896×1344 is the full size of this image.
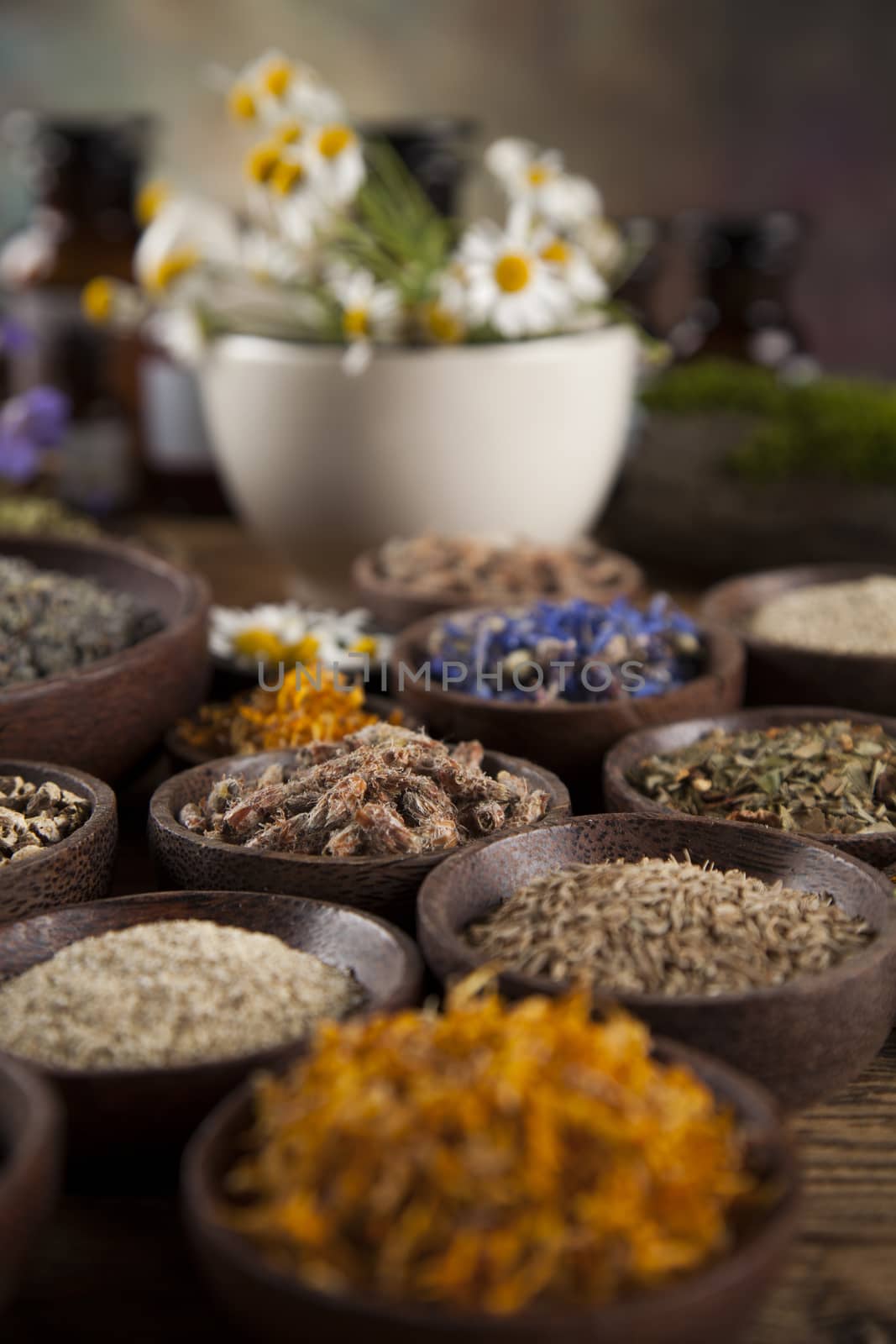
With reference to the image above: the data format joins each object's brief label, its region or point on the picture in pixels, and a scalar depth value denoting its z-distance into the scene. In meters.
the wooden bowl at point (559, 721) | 0.50
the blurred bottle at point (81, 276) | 0.83
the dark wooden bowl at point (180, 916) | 0.37
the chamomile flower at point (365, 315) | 0.65
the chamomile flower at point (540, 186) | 0.69
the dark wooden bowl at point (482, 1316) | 0.32
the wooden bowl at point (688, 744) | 0.44
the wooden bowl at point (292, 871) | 0.43
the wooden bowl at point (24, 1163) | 0.34
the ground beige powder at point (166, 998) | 0.38
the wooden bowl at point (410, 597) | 0.59
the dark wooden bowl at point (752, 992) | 0.38
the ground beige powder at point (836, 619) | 0.56
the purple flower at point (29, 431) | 0.77
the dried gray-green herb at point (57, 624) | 0.51
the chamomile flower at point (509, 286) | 0.65
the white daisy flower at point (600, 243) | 0.72
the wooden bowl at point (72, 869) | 0.42
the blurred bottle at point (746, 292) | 0.78
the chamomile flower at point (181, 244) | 0.68
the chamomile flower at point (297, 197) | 0.65
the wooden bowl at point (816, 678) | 0.54
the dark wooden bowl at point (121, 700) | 0.48
